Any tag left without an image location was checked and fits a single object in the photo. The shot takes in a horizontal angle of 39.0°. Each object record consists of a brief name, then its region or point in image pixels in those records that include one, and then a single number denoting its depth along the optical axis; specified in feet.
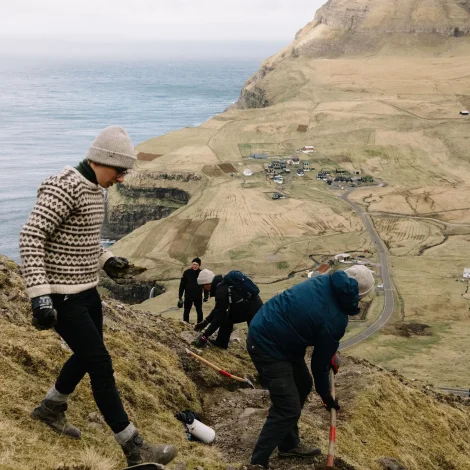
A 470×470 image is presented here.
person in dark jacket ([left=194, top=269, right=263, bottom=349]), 44.68
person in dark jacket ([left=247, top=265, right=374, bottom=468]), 25.13
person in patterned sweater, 20.57
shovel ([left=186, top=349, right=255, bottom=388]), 41.24
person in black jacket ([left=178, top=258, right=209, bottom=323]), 63.57
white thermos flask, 30.96
